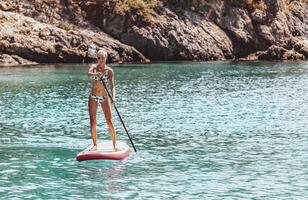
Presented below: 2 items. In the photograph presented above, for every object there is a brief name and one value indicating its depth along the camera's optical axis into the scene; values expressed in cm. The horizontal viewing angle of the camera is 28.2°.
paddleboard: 2430
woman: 2444
